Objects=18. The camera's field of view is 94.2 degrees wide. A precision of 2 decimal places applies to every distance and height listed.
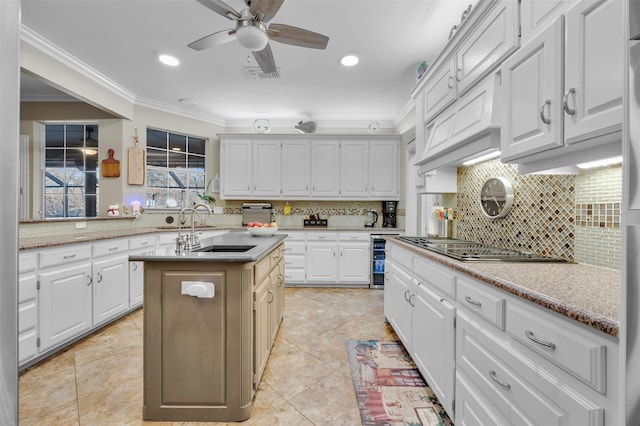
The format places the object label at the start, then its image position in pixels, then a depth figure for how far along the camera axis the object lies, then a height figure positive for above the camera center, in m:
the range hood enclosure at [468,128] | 1.65 +0.55
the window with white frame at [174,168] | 4.67 +0.69
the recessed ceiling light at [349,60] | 3.12 +1.62
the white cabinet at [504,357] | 0.81 -0.53
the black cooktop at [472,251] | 1.62 -0.26
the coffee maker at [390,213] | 5.02 -0.02
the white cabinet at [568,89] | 0.99 +0.49
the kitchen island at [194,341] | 1.69 -0.74
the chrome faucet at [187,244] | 1.94 -0.23
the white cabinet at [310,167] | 4.91 +0.74
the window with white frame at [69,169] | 4.30 +0.59
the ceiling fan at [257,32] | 1.87 +1.27
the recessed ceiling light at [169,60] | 3.15 +1.63
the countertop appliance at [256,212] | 5.06 -0.02
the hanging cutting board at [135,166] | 4.21 +0.63
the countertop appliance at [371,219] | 5.13 -0.13
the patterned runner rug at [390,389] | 1.73 -1.19
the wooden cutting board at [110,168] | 4.08 +0.58
